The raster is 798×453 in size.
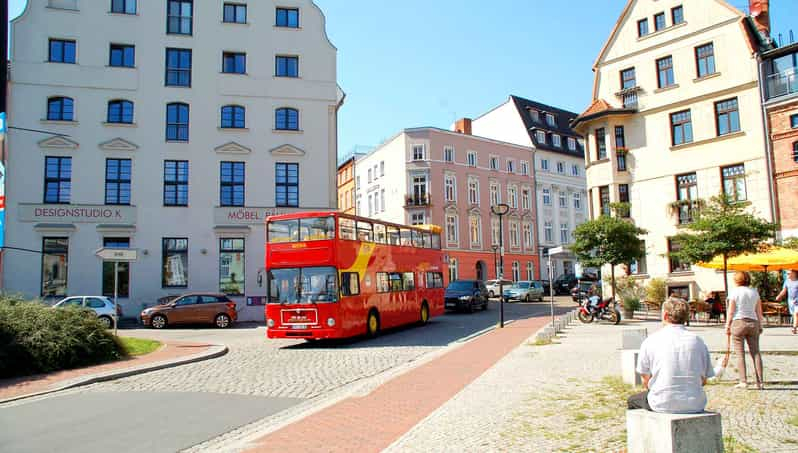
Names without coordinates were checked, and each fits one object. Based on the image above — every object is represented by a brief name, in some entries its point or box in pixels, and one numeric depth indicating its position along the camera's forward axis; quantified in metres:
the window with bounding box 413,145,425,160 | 53.31
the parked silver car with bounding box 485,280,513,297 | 46.12
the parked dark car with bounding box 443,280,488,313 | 30.89
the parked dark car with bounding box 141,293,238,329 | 25.12
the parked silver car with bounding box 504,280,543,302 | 41.94
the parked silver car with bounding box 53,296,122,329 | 24.14
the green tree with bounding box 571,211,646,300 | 25.14
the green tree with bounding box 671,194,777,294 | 20.59
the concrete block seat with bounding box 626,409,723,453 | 4.43
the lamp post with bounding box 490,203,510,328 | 22.35
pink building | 53.22
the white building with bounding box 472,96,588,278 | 61.81
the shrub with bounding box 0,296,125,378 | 12.01
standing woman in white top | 8.45
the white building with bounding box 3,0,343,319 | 28.86
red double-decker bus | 17.03
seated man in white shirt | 4.71
